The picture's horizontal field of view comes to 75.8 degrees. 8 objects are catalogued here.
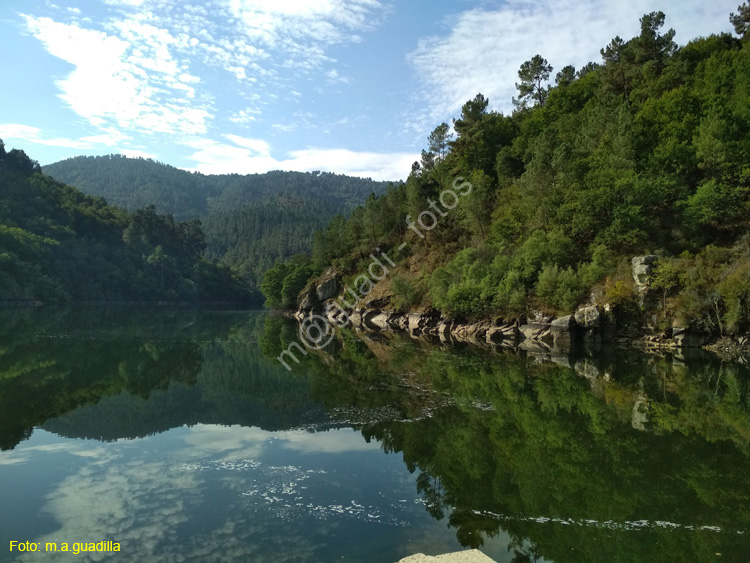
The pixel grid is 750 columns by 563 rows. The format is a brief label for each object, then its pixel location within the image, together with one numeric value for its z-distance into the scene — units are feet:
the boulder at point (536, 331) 151.84
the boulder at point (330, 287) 319.27
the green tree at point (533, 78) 305.53
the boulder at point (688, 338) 130.93
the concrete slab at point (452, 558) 26.72
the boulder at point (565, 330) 145.89
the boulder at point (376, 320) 236.69
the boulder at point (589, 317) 144.77
